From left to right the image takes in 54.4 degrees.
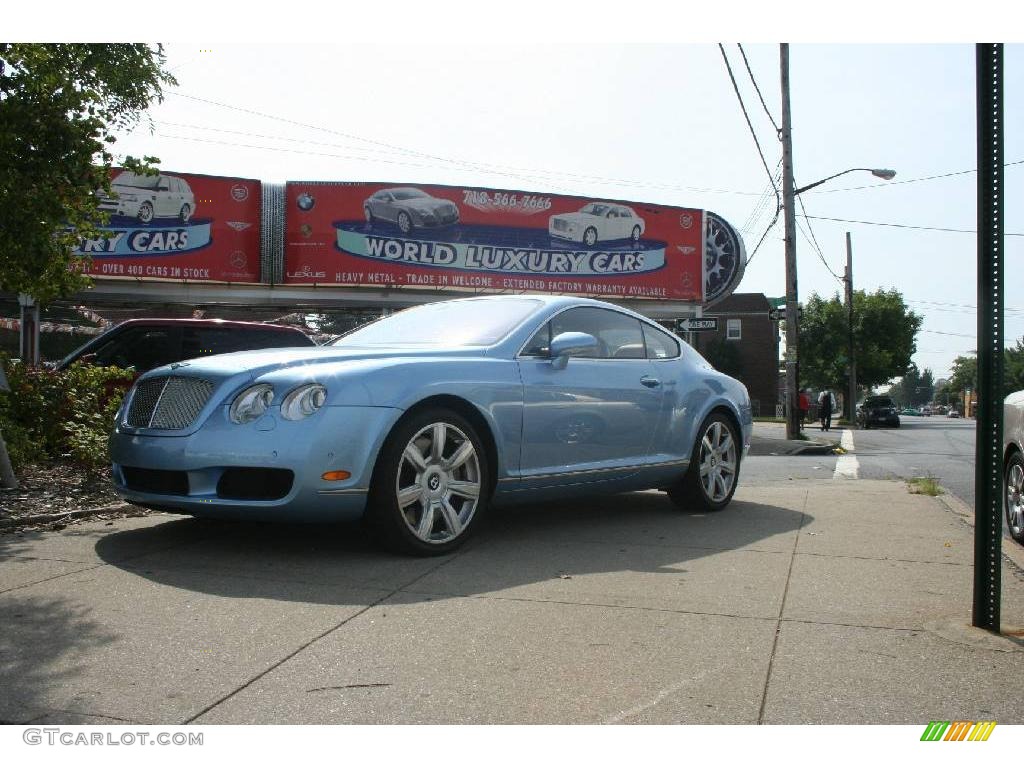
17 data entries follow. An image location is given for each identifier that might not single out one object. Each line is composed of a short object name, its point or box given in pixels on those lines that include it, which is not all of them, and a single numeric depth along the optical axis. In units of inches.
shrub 306.3
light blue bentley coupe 184.5
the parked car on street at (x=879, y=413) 1824.6
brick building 2290.8
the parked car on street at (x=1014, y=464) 249.1
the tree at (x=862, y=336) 2455.7
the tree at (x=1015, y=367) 3163.4
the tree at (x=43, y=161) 239.9
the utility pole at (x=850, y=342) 1893.5
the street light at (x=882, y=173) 951.6
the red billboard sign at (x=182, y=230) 877.2
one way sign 923.6
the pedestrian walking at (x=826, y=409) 1406.3
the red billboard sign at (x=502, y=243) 945.5
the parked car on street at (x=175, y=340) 397.7
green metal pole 143.6
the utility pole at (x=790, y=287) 874.8
